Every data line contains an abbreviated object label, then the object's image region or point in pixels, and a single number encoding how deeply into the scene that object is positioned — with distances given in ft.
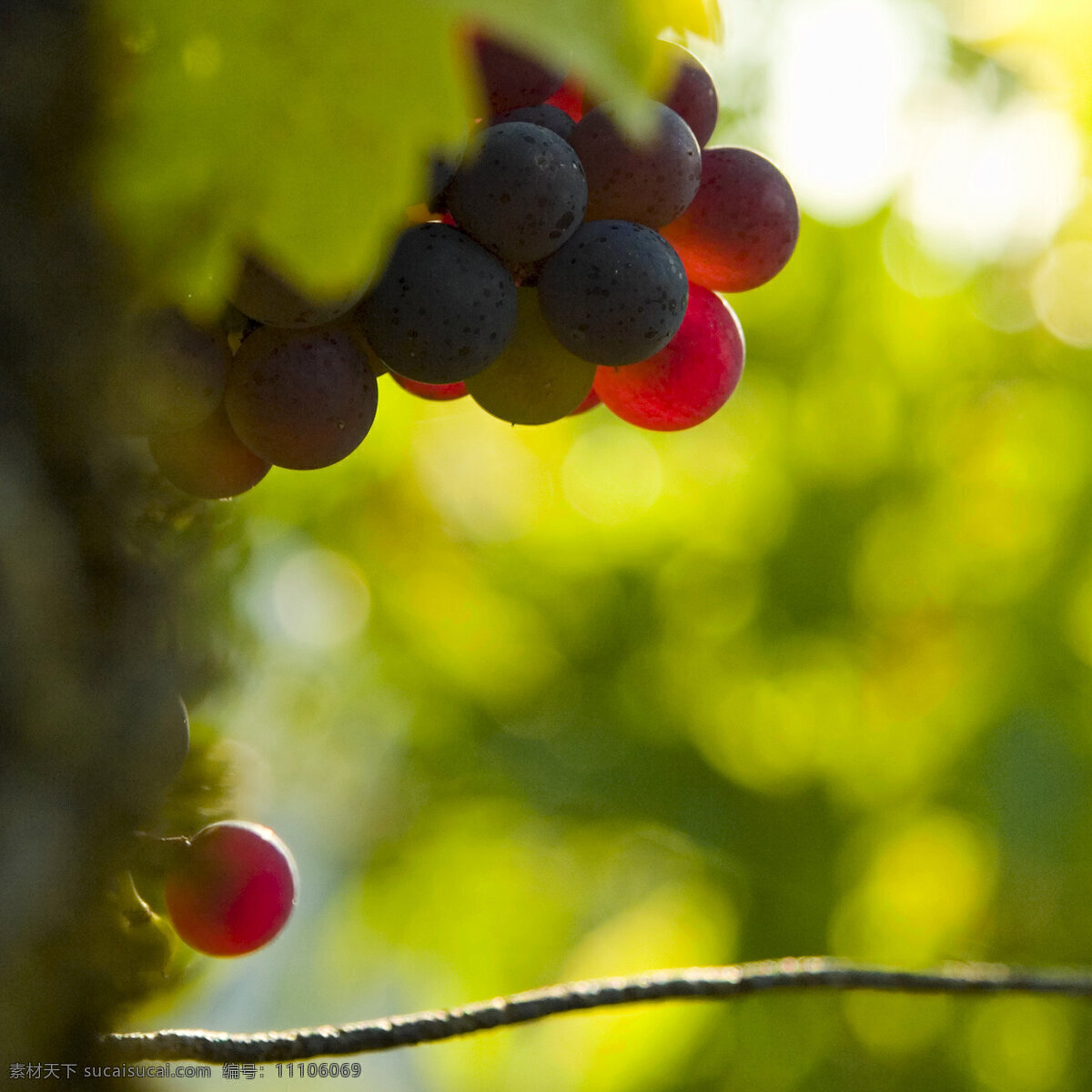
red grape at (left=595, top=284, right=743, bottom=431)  1.42
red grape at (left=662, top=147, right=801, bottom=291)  1.41
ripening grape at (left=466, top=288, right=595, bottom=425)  1.39
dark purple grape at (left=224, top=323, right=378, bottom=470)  1.33
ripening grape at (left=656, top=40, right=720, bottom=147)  1.40
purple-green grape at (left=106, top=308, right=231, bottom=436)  1.27
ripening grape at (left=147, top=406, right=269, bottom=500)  1.33
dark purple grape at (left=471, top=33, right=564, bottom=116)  1.35
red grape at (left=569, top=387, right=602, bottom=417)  1.46
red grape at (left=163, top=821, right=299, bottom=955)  1.37
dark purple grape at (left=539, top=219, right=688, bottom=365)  1.35
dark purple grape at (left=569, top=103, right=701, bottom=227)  1.36
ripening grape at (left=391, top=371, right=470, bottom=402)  1.43
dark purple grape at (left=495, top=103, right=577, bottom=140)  1.36
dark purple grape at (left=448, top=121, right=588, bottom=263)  1.33
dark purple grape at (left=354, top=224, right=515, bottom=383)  1.33
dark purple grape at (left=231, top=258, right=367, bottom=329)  1.30
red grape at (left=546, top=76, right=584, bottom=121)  1.40
